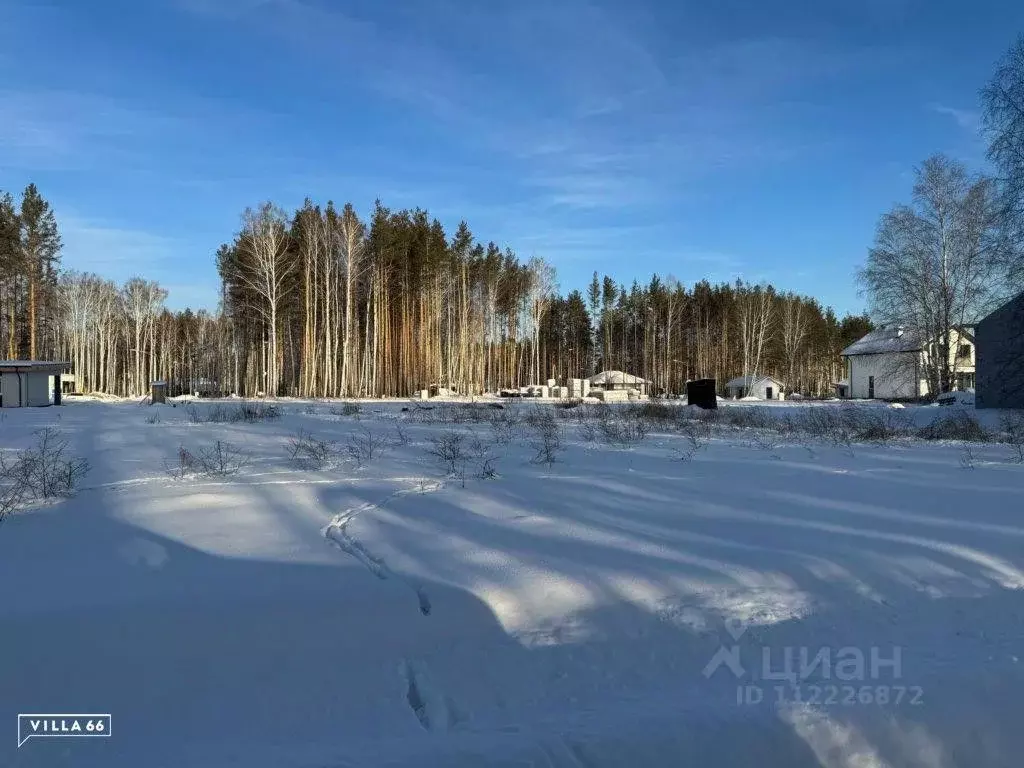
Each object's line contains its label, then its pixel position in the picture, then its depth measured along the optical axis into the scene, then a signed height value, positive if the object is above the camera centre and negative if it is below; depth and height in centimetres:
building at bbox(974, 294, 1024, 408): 1993 +121
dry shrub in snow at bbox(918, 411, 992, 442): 1249 -82
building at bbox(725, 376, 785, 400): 5631 +53
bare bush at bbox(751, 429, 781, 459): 1022 -88
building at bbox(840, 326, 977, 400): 3127 +200
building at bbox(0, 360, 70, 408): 2742 +53
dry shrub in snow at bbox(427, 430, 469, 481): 789 -87
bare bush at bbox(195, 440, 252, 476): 743 -88
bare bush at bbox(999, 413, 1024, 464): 980 -84
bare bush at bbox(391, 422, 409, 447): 1079 -83
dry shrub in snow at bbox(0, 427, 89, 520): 578 -87
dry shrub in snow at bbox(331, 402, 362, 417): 2016 -57
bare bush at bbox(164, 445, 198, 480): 725 -90
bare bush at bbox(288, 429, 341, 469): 841 -85
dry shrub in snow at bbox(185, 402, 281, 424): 1605 -56
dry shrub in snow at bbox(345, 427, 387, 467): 881 -86
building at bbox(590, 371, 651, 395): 5578 +109
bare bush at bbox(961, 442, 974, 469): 846 -94
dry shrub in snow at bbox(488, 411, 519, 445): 1186 -75
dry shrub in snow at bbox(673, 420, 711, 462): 964 -85
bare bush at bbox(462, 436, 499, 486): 751 -92
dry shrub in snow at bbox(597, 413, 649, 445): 1166 -77
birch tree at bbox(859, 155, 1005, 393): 2742 +593
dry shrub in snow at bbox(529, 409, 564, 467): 898 -83
